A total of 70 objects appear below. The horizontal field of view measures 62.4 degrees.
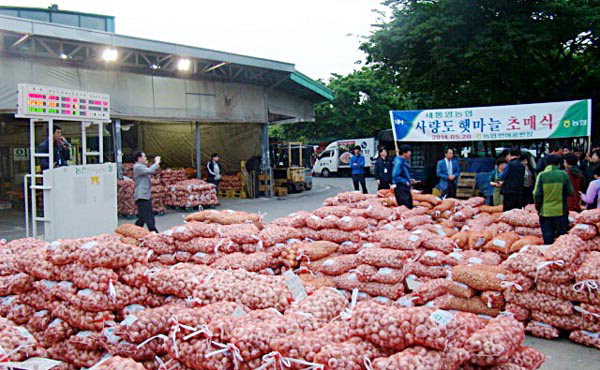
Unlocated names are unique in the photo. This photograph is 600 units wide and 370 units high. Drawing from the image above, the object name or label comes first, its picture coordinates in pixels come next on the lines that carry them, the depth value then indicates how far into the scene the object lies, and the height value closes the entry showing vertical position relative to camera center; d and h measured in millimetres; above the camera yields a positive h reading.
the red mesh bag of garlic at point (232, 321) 3227 -1048
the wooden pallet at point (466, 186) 14797 -590
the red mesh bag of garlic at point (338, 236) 7180 -998
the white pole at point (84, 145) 8984 +433
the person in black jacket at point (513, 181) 9609 -295
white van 35812 +828
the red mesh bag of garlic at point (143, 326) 3555 -1136
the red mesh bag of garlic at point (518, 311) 5695 -1676
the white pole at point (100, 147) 9166 +390
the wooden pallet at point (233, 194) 21906 -1163
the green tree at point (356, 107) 40062 +4918
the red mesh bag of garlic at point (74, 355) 3967 -1505
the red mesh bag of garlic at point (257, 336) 3102 -1077
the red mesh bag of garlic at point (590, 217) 6422 -676
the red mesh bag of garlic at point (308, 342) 3020 -1101
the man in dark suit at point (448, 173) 12688 -172
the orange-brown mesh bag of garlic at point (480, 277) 5730 -1294
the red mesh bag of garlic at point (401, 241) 6410 -975
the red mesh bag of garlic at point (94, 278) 4098 -912
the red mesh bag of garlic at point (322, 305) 3662 -1049
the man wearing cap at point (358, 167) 17198 -2
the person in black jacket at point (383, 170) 13570 -88
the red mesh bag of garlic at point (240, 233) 6715 -900
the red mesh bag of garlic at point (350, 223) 7219 -831
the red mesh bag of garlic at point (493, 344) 3051 -1116
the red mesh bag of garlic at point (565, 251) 5379 -957
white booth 8312 -203
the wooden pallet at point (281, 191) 22656 -1080
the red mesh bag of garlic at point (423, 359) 2805 -1119
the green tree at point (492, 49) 17203 +4482
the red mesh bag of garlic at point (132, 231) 6734 -869
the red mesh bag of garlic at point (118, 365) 2682 -1075
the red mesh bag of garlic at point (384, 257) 6000 -1107
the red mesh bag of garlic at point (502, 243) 7165 -1134
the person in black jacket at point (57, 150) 9352 +367
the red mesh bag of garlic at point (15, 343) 2982 -1084
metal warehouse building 13969 +2842
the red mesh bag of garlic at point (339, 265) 6324 -1254
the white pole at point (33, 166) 8423 +53
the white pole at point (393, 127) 15589 +1265
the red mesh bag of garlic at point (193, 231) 6641 -857
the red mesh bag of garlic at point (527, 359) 3234 -1274
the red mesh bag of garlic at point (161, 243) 6547 -991
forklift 23516 -125
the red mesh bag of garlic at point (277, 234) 6832 -949
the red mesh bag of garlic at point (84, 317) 3980 -1211
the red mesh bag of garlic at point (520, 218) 8352 -896
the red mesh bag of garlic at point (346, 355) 2908 -1133
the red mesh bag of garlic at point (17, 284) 4559 -1064
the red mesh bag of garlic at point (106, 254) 4211 -738
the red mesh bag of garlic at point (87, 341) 3934 -1368
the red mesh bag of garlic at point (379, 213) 8539 -801
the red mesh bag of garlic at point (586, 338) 5211 -1837
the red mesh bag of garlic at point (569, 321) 5261 -1705
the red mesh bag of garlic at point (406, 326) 2938 -989
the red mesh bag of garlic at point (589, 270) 5236 -1122
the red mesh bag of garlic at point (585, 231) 6398 -852
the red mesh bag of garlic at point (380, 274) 5938 -1299
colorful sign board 8141 +1145
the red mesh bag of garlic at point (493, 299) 5773 -1550
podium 8336 -558
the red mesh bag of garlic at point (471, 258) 6457 -1246
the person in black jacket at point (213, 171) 18469 -134
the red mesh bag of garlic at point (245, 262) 6102 -1178
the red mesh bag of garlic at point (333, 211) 7715 -700
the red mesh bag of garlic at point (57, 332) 4098 -1354
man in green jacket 7461 -548
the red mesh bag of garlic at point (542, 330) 5512 -1849
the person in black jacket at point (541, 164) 11221 +40
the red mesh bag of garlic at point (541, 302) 5449 -1537
